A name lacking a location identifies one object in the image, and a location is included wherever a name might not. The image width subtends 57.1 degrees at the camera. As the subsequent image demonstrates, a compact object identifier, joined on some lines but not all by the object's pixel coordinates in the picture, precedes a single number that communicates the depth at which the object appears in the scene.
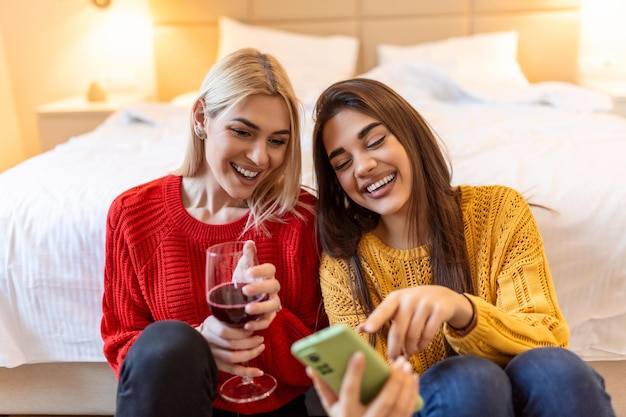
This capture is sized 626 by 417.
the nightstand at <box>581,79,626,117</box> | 2.57
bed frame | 3.03
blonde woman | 1.11
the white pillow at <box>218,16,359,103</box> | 2.89
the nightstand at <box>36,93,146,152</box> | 2.76
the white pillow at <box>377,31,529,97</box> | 2.69
